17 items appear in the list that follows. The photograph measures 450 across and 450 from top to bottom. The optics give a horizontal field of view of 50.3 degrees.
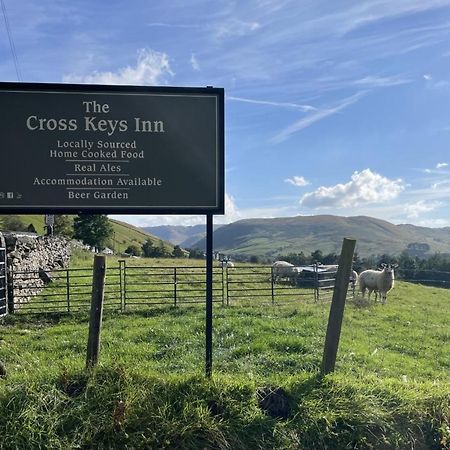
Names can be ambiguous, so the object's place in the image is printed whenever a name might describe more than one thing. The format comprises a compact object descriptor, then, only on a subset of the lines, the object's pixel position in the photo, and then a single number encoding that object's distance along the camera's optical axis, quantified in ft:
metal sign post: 17.78
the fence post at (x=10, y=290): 45.19
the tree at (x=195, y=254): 212.56
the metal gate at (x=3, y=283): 43.70
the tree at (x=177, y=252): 211.61
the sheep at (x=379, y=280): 73.20
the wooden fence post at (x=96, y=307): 17.12
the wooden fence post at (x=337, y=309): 17.61
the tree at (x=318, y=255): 180.86
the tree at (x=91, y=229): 205.87
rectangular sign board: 17.11
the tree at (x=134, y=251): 230.07
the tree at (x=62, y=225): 168.69
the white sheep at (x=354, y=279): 83.83
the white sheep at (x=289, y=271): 91.71
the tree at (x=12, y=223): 155.79
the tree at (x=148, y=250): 225.82
